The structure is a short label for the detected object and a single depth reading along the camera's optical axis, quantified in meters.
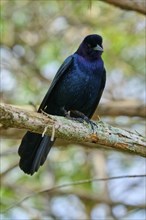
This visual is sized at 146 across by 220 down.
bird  8.94
